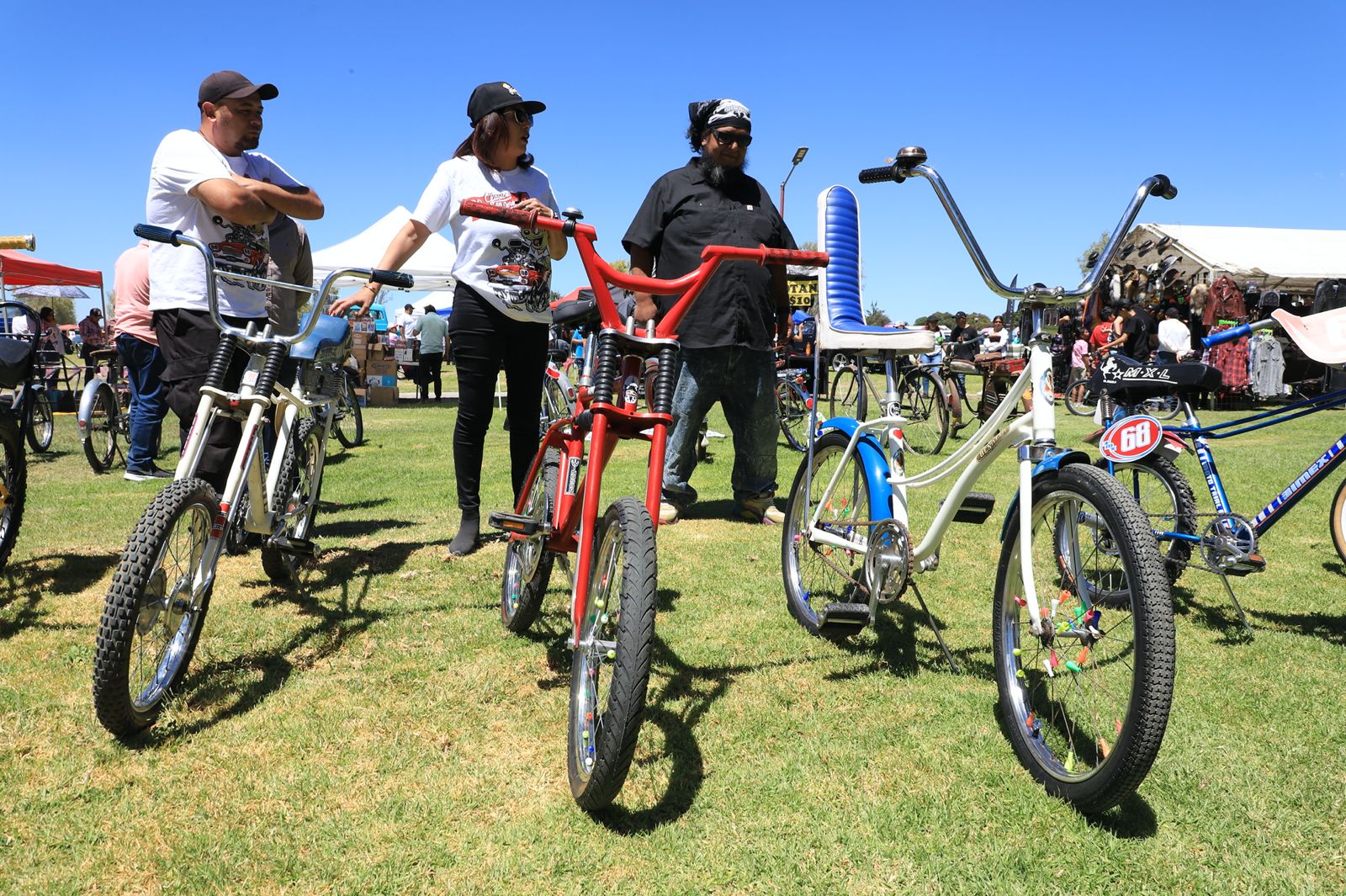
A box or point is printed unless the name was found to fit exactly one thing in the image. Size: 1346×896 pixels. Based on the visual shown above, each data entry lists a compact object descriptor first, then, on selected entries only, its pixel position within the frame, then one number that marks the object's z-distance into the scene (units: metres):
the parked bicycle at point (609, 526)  2.01
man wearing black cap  3.48
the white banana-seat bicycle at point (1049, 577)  2.00
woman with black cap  4.04
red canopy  18.88
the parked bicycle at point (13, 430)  3.61
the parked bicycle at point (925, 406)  9.41
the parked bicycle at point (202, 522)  2.32
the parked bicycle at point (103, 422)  7.46
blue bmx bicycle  3.47
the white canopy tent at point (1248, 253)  17.11
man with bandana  4.91
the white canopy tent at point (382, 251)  18.88
